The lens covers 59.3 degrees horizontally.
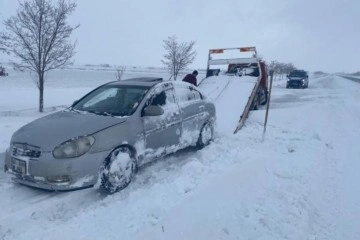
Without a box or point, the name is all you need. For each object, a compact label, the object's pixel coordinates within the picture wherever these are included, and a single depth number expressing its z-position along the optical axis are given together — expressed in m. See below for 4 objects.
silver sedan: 4.41
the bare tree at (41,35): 12.13
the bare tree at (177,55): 21.22
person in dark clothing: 11.36
